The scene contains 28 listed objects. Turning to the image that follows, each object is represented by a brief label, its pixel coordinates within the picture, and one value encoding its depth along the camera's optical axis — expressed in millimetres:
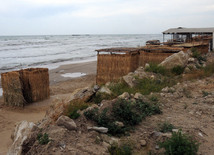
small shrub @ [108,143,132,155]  3381
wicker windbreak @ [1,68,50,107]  9055
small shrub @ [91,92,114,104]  5664
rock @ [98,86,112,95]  5912
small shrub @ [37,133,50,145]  3324
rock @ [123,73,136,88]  7374
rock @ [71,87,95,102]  5550
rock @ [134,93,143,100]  5629
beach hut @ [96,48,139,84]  10039
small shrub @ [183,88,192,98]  6459
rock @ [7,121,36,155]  3389
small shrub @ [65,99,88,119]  4314
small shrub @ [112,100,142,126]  4410
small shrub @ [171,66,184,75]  9195
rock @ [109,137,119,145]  3650
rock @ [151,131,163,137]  3995
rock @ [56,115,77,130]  3816
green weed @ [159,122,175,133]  4199
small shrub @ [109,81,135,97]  6552
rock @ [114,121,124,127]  4129
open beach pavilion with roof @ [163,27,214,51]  20688
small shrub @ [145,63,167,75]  8812
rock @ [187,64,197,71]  9727
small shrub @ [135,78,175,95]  6772
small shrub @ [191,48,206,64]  12162
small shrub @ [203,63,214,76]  9105
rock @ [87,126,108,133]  3897
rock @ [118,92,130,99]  5570
